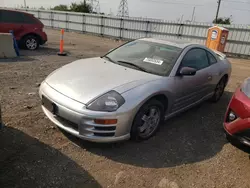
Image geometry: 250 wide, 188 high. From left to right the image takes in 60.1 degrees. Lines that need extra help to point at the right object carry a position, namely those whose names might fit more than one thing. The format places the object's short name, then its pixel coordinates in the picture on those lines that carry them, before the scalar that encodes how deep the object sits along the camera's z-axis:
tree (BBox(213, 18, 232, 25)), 41.35
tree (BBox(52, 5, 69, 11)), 49.88
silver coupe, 2.74
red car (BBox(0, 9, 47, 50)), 8.99
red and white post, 9.38
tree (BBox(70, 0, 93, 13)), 40.16
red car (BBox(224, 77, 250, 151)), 2.77
